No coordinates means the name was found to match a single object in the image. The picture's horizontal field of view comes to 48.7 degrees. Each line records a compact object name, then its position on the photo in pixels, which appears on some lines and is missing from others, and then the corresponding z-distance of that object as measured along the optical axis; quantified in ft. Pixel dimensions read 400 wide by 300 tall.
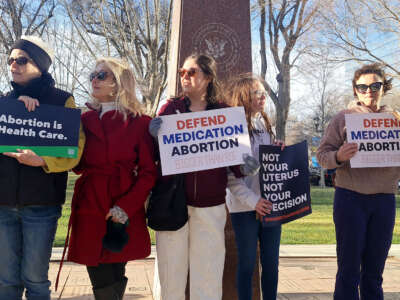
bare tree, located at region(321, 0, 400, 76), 54.80
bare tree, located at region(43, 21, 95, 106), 47.17
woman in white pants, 9.18
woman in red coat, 8.71
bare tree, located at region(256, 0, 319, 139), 64.39
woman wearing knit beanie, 8.73
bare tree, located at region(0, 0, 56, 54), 50.03
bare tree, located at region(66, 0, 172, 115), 40.09
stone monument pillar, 14.11
